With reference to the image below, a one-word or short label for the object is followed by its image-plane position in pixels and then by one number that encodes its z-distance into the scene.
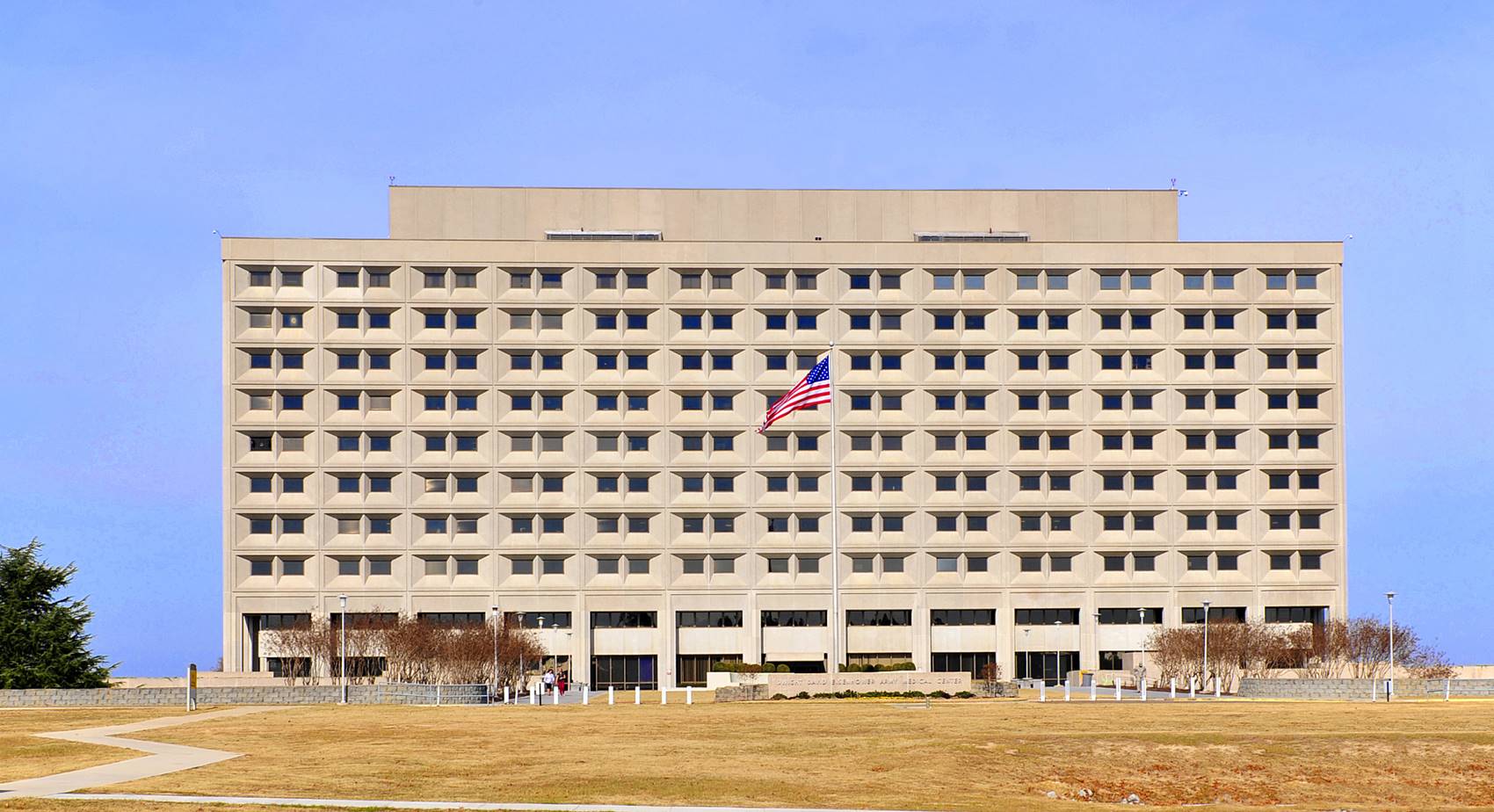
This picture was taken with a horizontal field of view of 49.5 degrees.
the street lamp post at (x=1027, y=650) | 115.81
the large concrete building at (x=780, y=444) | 115.50
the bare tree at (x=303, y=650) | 98.75
